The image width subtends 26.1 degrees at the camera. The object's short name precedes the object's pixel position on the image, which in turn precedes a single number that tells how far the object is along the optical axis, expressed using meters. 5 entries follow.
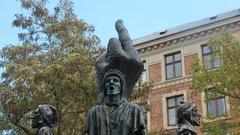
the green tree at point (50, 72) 20.94
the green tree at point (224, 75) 23.72
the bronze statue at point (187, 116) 7.39
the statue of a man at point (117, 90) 7.21
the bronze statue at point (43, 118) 6.98
